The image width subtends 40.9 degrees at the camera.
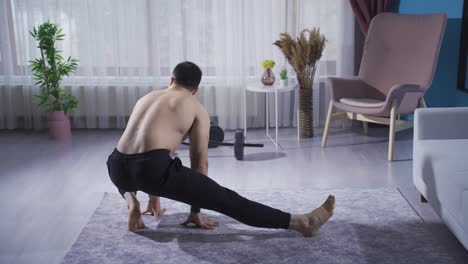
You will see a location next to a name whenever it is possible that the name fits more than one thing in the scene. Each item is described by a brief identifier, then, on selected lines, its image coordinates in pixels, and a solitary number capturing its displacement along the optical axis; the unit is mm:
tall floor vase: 5320
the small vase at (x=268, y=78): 5145
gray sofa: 2793
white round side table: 5055
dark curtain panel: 5473
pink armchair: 4707
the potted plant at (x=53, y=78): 5340
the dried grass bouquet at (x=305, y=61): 5090
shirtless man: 2980
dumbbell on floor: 4750
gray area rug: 2938
